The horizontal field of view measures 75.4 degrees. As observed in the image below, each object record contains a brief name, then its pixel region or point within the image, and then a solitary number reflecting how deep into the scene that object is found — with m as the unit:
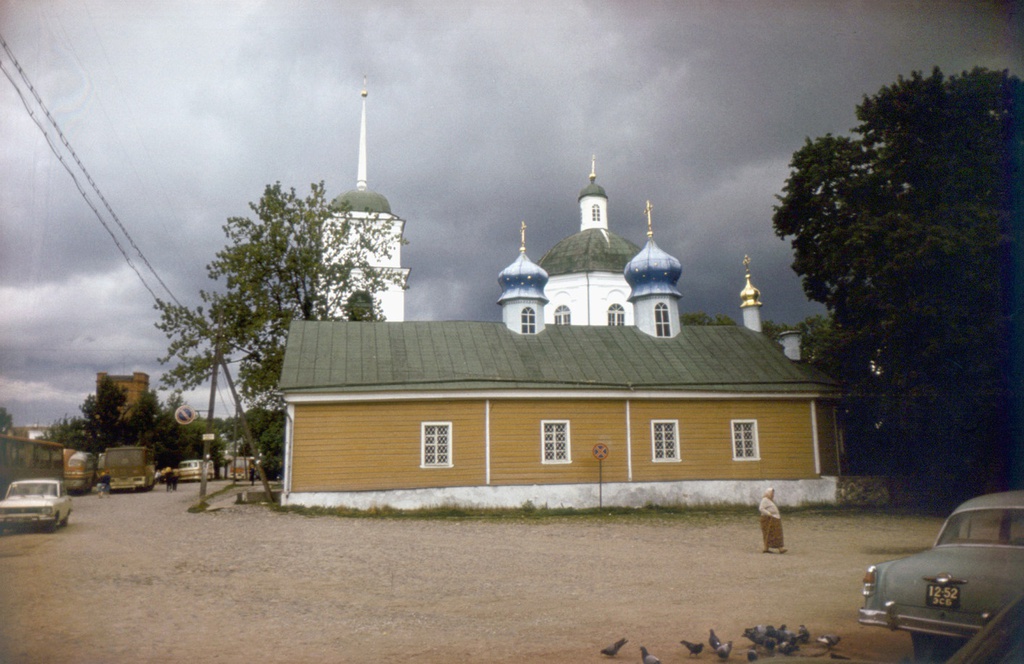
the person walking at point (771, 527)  12.38
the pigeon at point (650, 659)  5.64
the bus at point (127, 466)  31.98
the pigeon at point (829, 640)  6.38
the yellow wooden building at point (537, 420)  19.50
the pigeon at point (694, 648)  6.23
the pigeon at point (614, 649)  6.19
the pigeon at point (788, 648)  6.20
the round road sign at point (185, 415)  19.99
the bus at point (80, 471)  31.11
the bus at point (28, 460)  19.39
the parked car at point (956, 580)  5.43
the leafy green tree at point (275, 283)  28.31
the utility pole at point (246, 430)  20.89
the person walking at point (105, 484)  30.77
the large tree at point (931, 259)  12.60
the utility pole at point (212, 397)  21.05
